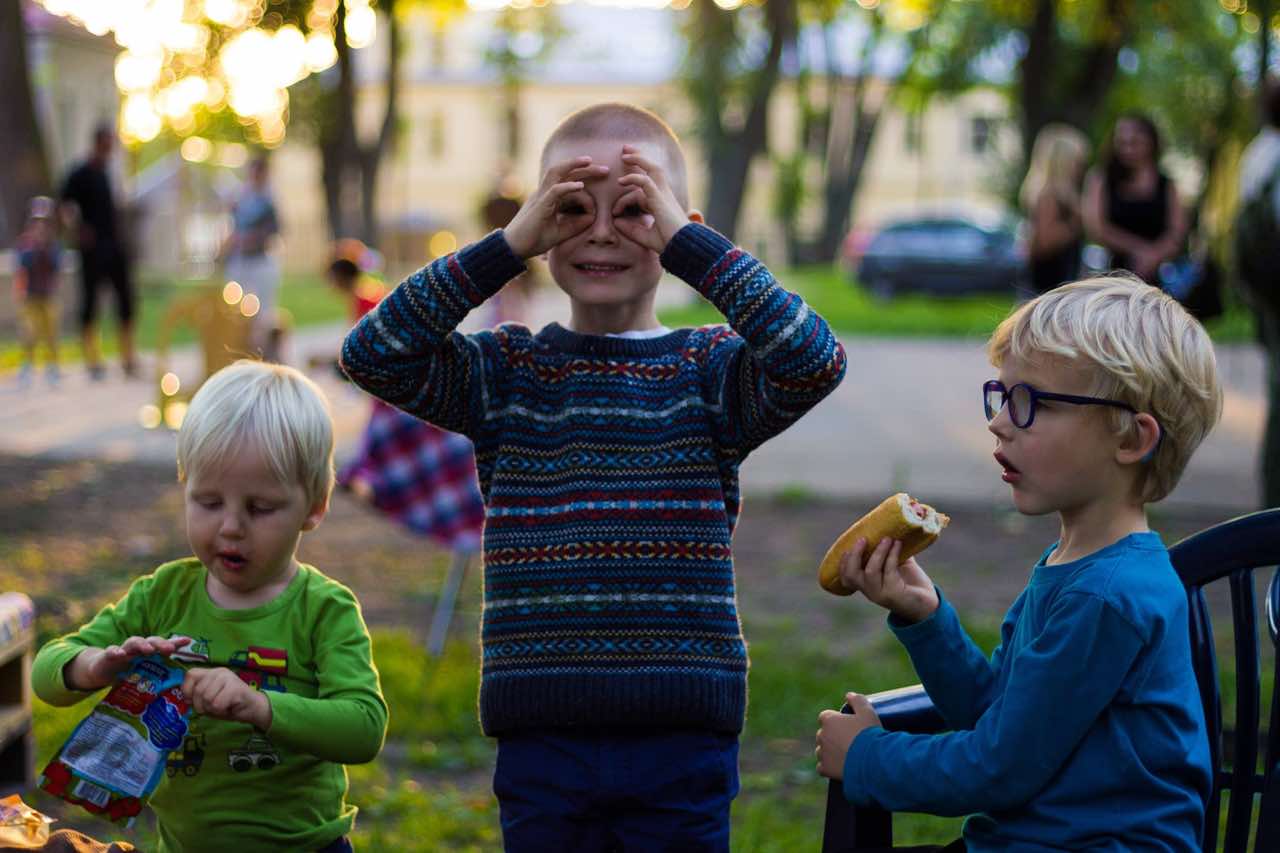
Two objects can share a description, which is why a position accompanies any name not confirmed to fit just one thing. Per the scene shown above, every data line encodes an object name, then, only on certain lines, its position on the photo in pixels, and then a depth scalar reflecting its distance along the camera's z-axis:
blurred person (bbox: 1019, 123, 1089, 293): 7.70
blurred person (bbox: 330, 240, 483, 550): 4.93
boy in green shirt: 2.28
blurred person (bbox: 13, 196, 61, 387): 12.84
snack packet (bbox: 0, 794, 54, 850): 1.94
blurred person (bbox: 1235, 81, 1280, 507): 5.51
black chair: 2.21
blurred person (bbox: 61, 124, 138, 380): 13.77
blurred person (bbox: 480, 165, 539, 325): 6.16
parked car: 28.05
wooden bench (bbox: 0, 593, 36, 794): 3.63
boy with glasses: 1.89
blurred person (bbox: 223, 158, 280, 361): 14.05
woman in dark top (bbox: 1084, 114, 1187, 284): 8.05
